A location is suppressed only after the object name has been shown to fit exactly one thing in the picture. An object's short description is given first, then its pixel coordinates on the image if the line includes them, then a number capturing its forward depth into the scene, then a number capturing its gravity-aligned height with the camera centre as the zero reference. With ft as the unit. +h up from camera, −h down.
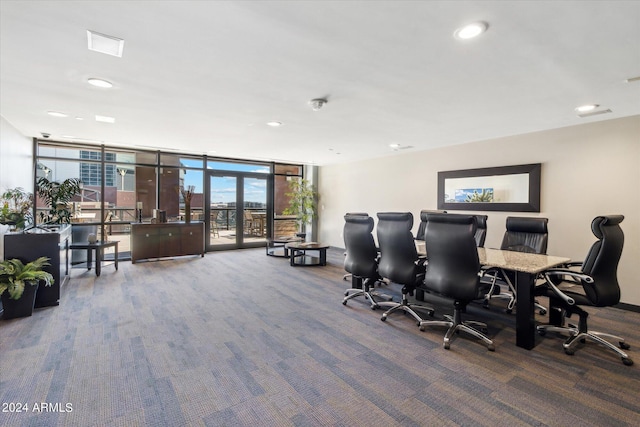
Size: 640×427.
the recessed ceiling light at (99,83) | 9.25 +3.85
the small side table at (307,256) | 20.11 -3.21
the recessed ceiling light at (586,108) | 11.02 +3.91
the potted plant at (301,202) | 27.76 +0.56
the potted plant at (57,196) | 17.30 +0.53
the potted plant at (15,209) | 12.20 -0.20
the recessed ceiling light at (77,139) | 17.83 +4.09
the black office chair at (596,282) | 8.09 -1.98
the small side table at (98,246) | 16.43 -2.29
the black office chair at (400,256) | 10.46 -1.70
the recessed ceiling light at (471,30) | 6.20 +3.82
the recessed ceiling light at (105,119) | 13.39 +3.94
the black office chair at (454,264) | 8.70 -1.64
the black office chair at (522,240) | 11.85 -1.24
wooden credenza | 20.43 -2.39
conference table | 8.76 -2.47
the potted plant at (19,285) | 10.30 -2.81
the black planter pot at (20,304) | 10.63 -3.57
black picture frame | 15.02 +1.24
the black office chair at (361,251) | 12.00 -1.74
